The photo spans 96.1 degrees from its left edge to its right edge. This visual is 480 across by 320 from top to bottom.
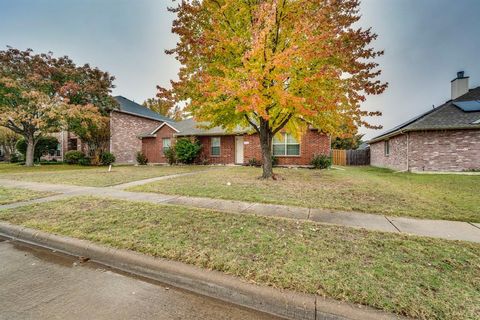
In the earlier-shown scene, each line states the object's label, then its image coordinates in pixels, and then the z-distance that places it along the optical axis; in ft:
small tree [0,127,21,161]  85.16
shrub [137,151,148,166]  71.46
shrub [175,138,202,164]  60.90
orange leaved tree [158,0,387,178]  22.39
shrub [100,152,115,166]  68.44
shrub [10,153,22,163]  84.48
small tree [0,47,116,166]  53.83
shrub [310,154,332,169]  51.93
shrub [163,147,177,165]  64.90
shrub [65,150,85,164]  70.64
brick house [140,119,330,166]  54.70
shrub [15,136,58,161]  75.92
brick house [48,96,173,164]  73.20
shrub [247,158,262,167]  57.41
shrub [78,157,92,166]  69.62
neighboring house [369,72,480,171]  41.68
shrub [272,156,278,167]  56.18
